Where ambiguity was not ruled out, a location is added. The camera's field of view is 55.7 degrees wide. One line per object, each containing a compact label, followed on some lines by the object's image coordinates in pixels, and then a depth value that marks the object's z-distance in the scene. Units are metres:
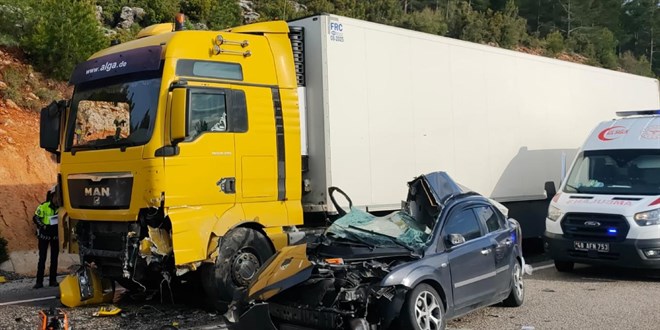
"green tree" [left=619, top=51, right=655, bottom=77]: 51.94
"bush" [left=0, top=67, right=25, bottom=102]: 17.86
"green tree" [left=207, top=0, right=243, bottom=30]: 26.98
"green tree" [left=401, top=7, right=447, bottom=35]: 41.06
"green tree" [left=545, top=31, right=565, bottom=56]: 48.72
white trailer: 8.60
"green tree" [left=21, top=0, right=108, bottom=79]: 19.17
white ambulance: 9.45
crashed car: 5.67
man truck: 7.23
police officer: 10.22
